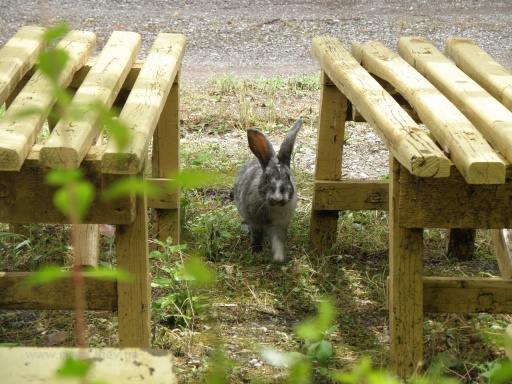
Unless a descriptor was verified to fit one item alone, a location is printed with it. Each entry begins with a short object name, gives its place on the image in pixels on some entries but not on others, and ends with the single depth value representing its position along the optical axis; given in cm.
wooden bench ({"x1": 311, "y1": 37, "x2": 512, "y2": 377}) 644
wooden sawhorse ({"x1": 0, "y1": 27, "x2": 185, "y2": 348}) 637
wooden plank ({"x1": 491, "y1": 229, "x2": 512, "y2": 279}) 700
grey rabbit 737
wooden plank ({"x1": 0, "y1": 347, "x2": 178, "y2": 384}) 532
